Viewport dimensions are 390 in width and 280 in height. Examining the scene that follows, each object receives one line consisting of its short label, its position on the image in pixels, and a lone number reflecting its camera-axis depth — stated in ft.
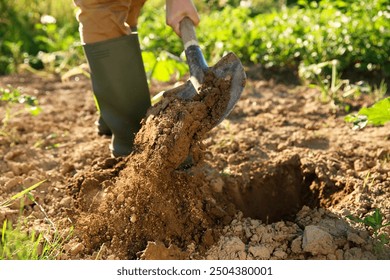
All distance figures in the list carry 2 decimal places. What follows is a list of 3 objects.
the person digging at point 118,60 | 8.34
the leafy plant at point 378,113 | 7.63
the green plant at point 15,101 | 10.32
